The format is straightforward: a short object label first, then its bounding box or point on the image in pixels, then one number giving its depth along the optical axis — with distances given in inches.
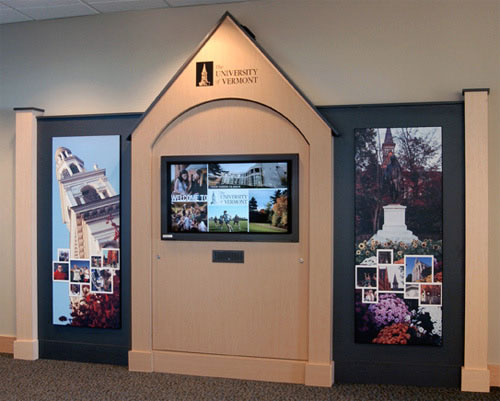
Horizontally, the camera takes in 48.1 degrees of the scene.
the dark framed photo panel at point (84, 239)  203.8
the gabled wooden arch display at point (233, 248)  183.6
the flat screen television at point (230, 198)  185.8
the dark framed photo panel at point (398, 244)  180.7
